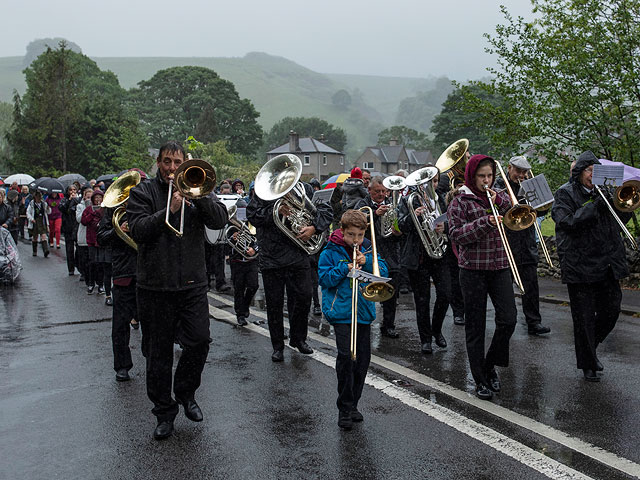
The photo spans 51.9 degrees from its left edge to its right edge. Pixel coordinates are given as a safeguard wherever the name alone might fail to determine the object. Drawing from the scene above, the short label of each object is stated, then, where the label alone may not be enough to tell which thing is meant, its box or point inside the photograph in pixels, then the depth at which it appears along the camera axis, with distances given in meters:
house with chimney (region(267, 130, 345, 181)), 90.81
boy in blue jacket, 5.03
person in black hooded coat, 6.16
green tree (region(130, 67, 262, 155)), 83.06
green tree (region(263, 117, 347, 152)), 118.75
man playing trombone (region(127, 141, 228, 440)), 4.89
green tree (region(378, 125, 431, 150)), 124.57
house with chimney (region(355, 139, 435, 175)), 103.94
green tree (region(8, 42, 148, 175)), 48.03
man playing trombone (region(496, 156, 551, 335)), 8.01
